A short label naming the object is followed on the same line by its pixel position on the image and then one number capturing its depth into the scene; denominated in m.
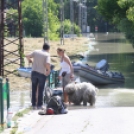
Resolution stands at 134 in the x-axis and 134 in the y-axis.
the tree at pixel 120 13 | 41.72
